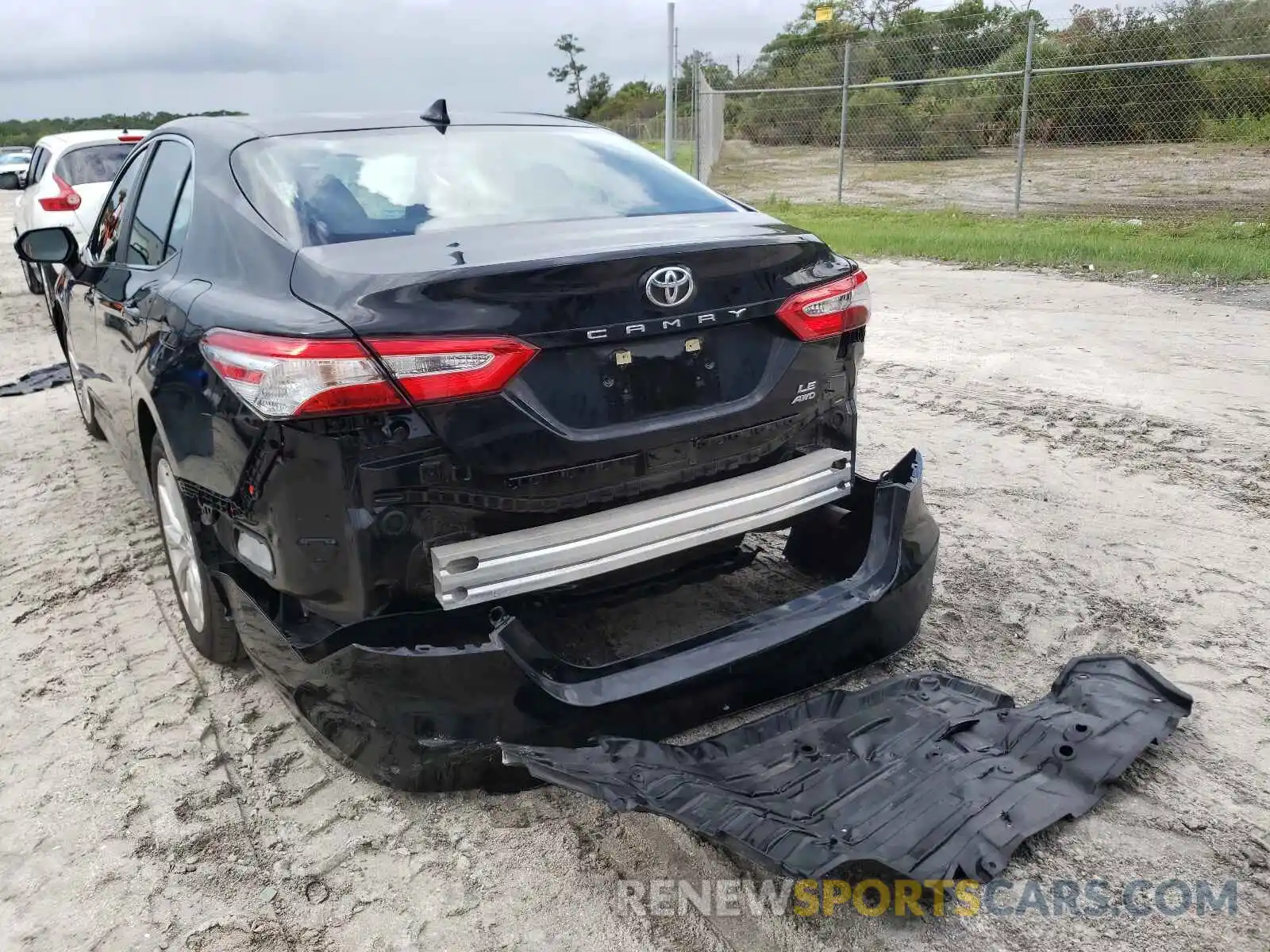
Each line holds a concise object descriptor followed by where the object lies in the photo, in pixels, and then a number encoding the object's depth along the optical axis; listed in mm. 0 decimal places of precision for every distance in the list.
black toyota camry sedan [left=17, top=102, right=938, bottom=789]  2256
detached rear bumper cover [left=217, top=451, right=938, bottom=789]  2316
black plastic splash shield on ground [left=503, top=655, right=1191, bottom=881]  2148
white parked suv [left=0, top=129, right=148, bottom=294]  9992
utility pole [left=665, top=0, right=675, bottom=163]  15609
